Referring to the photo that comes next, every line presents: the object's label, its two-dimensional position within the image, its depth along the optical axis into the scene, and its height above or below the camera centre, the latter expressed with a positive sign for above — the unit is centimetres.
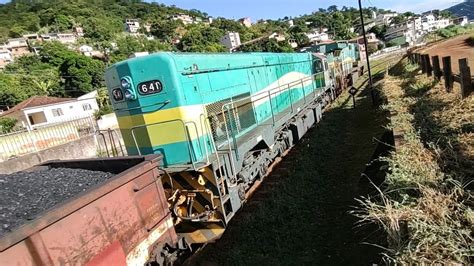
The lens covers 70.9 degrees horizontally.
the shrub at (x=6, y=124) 2316 -47
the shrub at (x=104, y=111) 3092 -140
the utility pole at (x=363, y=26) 1510 +50
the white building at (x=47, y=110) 3372 -19
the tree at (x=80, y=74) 5906 +455
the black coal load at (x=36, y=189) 324 -89
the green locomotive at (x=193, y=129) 496 -82
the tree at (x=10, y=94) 4806 +318
